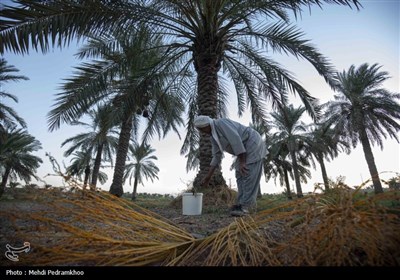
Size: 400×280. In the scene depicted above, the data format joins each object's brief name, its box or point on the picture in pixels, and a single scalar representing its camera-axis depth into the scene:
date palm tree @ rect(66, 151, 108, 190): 21.16
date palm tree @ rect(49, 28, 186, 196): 6.30
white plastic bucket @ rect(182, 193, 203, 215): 4.49
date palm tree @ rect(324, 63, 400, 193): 17.03
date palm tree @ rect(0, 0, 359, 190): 4.28
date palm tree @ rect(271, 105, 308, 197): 20.52
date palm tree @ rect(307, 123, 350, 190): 19.83
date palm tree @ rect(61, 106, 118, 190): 18.80
